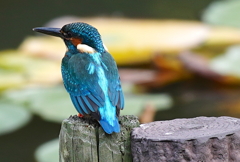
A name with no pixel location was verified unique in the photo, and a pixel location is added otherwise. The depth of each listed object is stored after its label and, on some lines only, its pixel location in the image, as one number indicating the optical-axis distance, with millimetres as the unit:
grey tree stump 4102
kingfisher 4840
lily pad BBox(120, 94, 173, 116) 9109
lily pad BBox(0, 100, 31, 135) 8937
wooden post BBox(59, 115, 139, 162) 4371
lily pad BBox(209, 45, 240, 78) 10368
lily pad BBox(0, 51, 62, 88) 10336
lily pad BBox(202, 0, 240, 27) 13258
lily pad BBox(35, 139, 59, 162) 7833
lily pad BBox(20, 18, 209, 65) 11578
